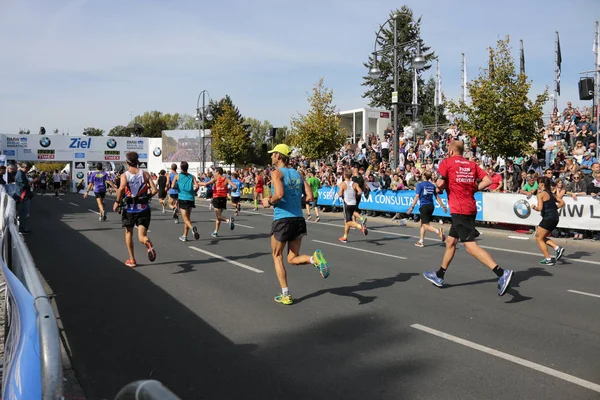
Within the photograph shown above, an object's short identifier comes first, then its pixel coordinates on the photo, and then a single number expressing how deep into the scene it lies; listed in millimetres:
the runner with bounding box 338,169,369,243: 12609
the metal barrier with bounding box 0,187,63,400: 2197
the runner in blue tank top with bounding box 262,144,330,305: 6332
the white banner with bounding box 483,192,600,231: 13258
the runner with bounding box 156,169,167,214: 18953
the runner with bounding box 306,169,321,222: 19819
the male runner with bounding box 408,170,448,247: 12117
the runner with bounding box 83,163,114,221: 17750
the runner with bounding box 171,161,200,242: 12476
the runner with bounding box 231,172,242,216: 19586
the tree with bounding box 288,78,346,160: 30562
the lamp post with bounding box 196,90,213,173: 34744
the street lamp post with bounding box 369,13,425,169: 20328
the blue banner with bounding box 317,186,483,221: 17844
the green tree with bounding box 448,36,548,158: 18125
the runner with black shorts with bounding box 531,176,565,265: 9711
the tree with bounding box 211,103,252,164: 48812
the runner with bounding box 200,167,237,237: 13648
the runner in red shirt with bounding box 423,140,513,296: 6953
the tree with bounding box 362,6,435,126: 65062
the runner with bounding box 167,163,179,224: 17000
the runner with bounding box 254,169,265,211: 24430
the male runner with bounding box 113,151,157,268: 8711
